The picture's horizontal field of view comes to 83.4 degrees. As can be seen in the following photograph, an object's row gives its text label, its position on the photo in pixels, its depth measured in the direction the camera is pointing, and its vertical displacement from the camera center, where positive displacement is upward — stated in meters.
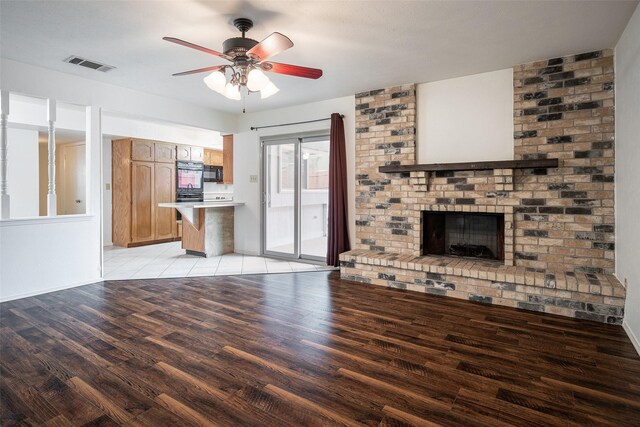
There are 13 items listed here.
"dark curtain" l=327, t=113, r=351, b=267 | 5.15 +0.17
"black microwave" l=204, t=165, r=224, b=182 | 8.65 +0.79
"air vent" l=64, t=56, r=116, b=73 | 3.75 +1.54
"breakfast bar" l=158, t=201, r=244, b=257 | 6.21 -0.39
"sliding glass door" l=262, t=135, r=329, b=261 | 5.79 +0.15
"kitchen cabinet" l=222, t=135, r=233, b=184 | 6.68 +0.89
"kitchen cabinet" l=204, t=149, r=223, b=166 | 8.77 +1.21
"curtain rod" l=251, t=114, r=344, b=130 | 5.40 +1.32
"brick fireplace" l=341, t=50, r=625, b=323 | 3.43 -0.04
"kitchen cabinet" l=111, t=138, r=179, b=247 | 7.14 +0.34
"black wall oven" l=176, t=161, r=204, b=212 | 8.04 +0.56
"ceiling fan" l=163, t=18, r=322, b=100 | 2.81 +1.12
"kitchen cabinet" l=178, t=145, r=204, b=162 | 8.08 +1.22
